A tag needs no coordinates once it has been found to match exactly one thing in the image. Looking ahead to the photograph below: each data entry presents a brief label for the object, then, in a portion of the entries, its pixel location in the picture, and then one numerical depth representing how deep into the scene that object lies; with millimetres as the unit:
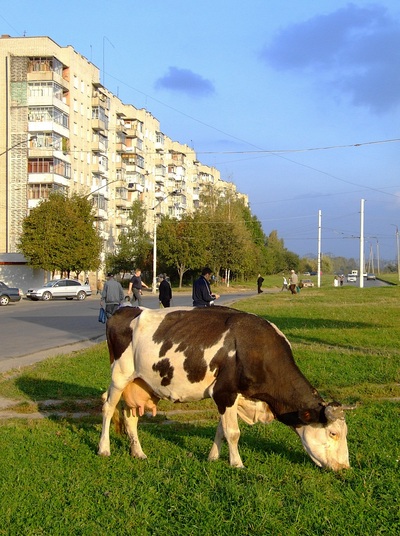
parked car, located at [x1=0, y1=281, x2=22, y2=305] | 46906
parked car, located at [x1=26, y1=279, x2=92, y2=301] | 54103
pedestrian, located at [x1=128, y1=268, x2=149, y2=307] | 25947
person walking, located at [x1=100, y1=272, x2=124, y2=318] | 19312
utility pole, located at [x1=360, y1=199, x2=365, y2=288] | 67375
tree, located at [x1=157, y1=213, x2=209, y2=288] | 79938
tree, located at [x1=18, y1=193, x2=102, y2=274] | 60562
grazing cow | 6633
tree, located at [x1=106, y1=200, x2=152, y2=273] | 82562
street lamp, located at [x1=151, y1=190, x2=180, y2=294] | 65625
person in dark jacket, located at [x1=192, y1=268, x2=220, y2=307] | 17411
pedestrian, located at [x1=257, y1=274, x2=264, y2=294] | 62719
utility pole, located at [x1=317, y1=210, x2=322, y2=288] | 79125
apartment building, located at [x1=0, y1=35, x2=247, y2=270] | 72750
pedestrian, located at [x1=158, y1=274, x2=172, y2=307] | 24859
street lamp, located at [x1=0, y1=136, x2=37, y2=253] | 73250
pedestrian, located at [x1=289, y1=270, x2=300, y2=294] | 53828
